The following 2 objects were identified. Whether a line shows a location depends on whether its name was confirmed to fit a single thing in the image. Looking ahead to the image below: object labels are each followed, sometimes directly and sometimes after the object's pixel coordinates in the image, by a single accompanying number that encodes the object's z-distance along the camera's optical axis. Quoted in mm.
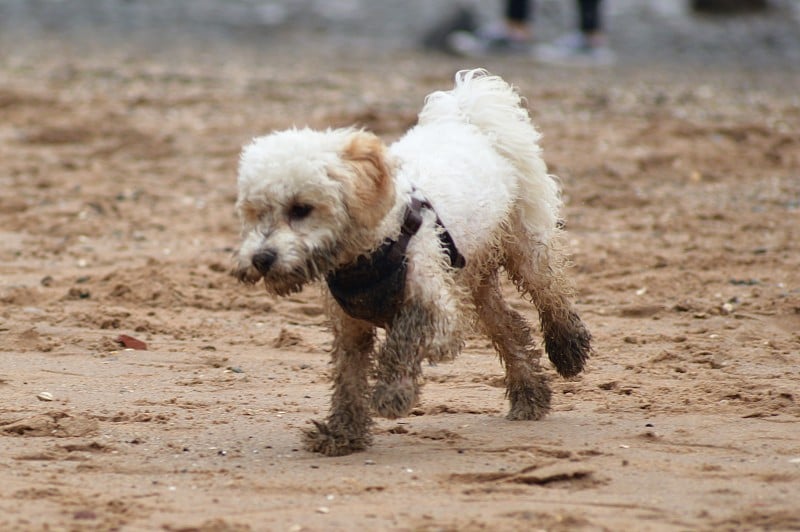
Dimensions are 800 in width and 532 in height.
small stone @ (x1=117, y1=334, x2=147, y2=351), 15047
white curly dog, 10557
